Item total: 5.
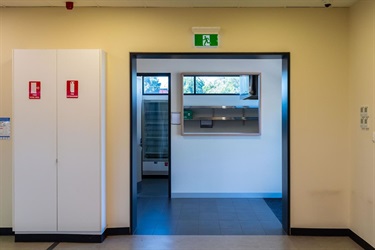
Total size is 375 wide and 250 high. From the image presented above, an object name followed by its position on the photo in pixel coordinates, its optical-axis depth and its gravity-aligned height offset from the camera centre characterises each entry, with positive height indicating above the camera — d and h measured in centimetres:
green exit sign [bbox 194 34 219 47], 379 +100
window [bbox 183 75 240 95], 595 +70
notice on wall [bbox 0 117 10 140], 381 -9
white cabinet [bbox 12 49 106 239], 353 -25
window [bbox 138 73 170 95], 760 +87
